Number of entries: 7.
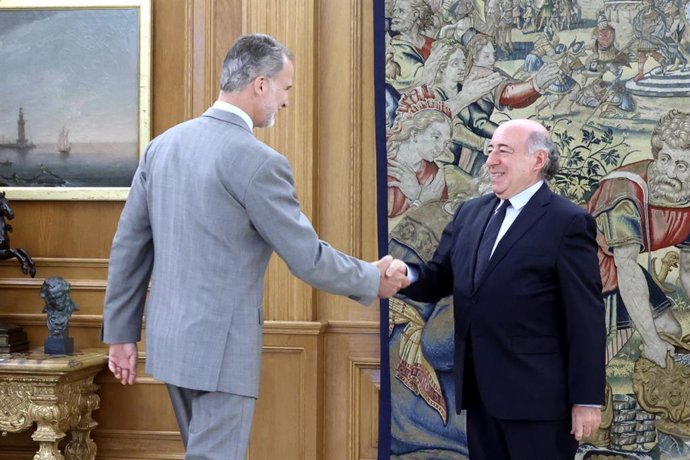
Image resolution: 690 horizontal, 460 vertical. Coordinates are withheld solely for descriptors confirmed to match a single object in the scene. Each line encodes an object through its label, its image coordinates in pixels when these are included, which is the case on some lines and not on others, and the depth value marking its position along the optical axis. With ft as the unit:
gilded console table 14.30
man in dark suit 10.41
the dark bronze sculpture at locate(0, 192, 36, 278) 15.18
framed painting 15.92
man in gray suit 9.43
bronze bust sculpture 14.96
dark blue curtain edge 14.78
